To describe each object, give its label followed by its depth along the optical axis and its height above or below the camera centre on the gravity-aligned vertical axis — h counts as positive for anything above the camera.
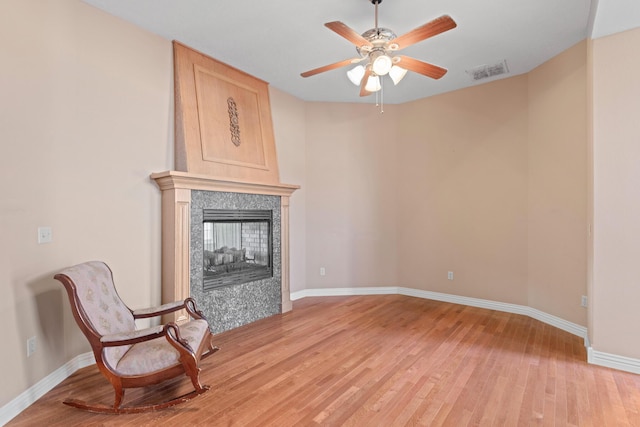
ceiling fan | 2.27 +1.23
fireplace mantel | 3.33 -0.13
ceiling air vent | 4.06 +1.77
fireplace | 3.73 -0.40
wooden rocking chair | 2.19 -0.93
